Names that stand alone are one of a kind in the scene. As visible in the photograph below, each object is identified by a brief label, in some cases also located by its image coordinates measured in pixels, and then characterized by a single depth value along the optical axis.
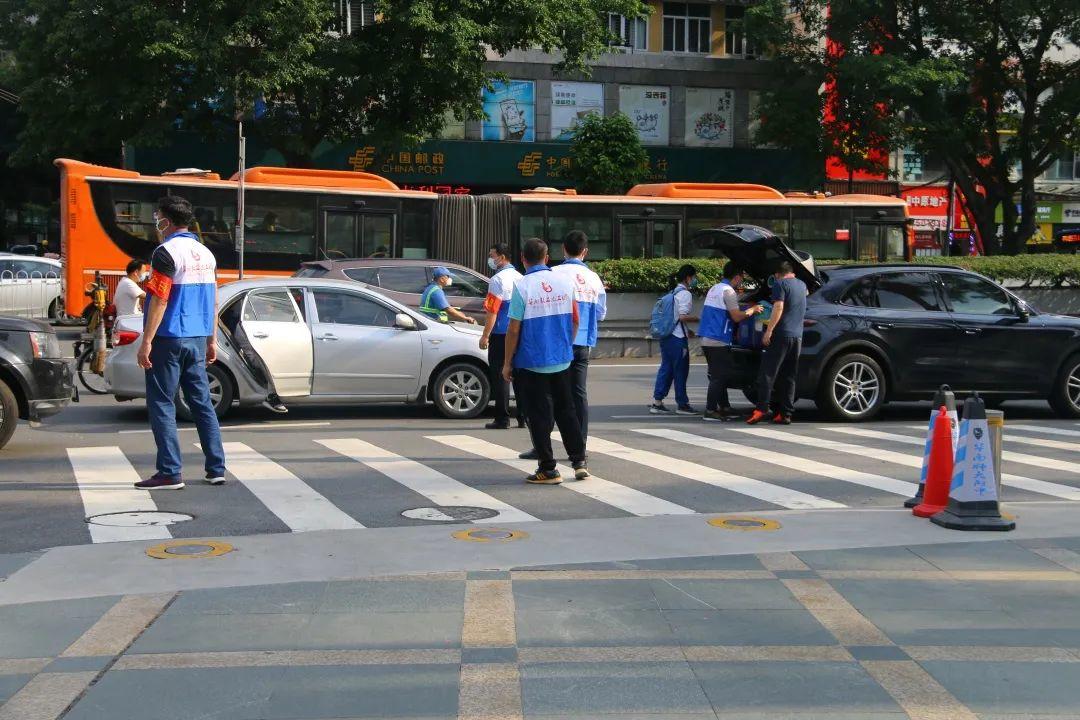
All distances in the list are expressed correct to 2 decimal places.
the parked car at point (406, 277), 19.23
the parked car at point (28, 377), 10.66
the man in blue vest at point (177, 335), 8.91
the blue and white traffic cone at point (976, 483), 7.92
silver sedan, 13.40
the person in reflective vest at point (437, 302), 15.65
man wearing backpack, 15.19
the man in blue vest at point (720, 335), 14.23
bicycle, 16.19
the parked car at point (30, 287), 28.31
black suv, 14.12
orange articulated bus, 23.89
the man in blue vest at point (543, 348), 9.35
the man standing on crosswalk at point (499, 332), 12.70
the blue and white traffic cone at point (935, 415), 8.50
